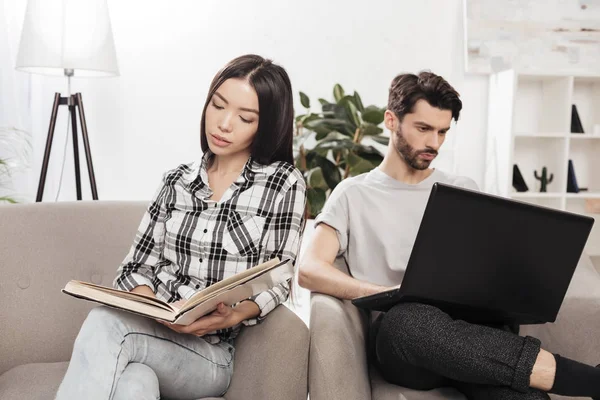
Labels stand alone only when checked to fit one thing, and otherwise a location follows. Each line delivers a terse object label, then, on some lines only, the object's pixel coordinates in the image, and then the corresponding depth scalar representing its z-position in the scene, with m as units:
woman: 1.37
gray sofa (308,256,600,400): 1.29
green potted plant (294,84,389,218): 2.87
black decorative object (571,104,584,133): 3.15
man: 1.26
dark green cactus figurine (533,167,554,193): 3.16
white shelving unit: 3.07
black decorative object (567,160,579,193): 3.14
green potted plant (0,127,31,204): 2.93
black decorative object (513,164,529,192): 3.13
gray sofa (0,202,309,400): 1.34
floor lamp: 2.48
